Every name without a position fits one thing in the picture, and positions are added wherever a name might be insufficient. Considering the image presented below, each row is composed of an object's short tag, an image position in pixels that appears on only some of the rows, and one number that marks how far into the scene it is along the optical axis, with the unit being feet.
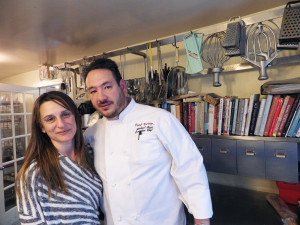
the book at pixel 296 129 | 3.53
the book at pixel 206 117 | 4.49
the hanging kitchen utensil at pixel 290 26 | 3.04
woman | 2.62
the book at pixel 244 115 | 4.04
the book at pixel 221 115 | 4.29
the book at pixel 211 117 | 4.40
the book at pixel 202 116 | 4.51
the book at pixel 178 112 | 4.86
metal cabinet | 3.53
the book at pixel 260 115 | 3.85
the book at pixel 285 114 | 3.60
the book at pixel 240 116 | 4.09
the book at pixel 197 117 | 4.60
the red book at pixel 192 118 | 4.68
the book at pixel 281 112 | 3.64
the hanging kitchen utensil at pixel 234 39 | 3.48
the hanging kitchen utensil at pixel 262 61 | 3.60
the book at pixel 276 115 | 3.70
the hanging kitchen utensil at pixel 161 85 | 5.01
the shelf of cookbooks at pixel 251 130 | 3.57
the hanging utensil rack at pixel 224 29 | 3.59
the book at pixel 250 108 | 3.97
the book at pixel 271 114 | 3.74
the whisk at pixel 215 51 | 4.15
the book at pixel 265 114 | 3.79
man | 3.00
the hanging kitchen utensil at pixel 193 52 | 4.01
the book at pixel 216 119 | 4.38
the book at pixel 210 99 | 4.34
